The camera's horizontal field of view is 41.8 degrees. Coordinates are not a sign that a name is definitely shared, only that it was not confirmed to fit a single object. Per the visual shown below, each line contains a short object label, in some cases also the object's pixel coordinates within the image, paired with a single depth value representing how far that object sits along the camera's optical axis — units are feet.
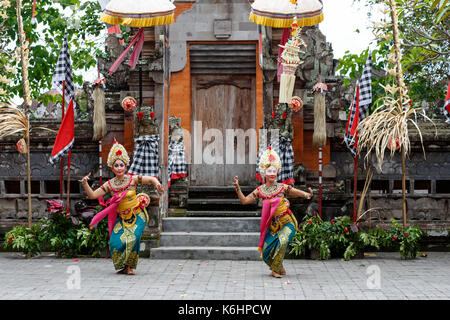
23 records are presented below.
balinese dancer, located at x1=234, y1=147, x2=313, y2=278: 28.43
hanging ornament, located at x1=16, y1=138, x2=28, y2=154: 35.96
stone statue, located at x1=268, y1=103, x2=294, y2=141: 37.52
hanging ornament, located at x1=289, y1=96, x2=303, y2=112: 38.32
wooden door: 45.80
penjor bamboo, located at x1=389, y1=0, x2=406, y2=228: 33.27
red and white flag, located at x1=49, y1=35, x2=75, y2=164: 34.53
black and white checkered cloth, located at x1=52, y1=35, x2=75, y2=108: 35.55
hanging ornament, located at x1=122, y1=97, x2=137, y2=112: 37.19
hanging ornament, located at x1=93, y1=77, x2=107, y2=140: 37.40
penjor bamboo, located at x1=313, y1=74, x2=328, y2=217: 35.88
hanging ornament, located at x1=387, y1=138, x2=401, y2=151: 33.15
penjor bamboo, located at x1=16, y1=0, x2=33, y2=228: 34.94
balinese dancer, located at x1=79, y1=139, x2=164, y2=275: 28.68
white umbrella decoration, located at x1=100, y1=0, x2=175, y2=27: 35.22
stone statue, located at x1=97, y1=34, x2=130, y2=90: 41.60
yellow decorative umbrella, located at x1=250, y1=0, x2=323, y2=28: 36.06
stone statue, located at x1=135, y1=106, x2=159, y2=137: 36.78
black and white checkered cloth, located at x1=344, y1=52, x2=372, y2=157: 33.96
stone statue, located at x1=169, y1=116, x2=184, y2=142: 43.68
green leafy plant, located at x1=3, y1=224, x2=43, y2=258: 33.86
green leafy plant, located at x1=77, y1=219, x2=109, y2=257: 33.99
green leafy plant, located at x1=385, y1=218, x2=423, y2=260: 33.24
